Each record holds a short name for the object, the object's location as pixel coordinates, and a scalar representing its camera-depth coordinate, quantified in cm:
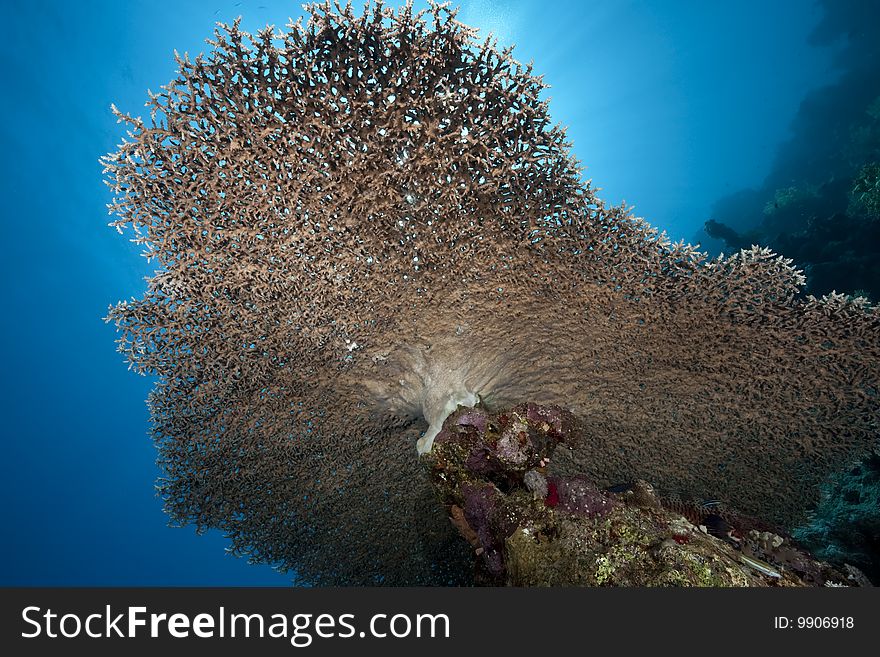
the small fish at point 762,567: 290
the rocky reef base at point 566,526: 268
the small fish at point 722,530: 384
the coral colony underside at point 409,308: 310
